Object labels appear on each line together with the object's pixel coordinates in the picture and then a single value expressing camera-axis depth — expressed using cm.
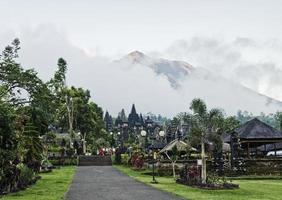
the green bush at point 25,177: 2522
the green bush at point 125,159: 6053
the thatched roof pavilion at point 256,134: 4538
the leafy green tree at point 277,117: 13900
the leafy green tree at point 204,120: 2803
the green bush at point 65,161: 6050
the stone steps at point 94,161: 6438
